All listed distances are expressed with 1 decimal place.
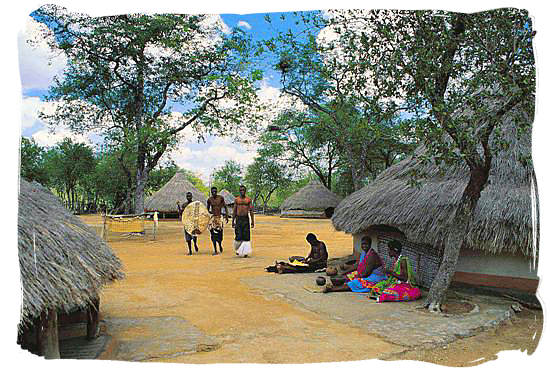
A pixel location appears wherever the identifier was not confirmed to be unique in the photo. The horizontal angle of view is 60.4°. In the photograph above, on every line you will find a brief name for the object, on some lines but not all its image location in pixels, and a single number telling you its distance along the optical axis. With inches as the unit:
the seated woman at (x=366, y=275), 229.0
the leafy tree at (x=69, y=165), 948.0
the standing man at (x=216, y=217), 381.1
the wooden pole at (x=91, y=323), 140.4
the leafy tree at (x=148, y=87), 434.0
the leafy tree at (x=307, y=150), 1008.6
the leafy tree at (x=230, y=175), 1674.5
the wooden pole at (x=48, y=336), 112.0
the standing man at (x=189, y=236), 379.4
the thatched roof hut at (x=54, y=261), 105.2
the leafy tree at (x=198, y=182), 2170.3
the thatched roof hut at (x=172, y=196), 880.3
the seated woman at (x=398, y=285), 206.4
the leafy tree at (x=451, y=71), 147.3
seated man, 286.0
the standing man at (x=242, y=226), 354.6
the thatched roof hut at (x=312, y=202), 1074.1
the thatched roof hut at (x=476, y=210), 203.0
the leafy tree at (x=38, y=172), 645.9
